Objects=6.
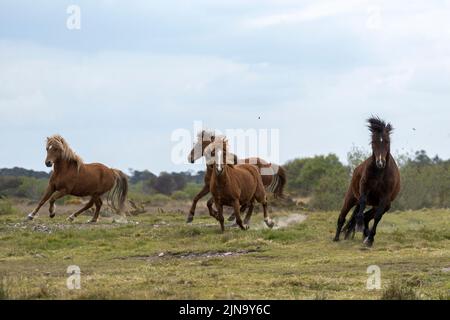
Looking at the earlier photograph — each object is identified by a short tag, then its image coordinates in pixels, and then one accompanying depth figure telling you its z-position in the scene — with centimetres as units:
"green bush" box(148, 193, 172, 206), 5153
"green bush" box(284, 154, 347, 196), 6216
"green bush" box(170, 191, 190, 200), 6147
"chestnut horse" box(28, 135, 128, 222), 2380
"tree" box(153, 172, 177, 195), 8369
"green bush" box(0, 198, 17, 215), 3321
